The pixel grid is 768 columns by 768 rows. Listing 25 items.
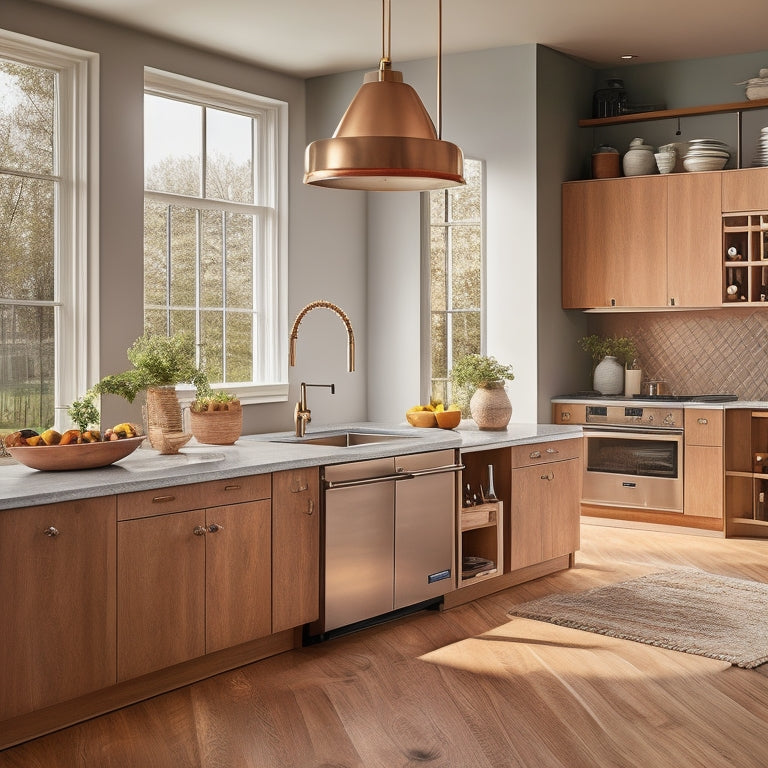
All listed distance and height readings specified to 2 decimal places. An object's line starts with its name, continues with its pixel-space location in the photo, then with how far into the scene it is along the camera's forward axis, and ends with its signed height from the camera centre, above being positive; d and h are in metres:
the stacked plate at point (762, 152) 6.66 +1.35
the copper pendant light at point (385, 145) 3.34 +0.70
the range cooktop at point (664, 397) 6.72 -0.24
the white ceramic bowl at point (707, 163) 6.80 +1.30
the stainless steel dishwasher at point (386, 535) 4.17 -0.73
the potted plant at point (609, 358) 7.18 +0.03
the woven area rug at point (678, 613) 4.22 -1.13
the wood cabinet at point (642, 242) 6.78 +0.80
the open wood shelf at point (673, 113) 6.75 +1.67
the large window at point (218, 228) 6.04 +0.82
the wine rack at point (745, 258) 6.67 +0.67
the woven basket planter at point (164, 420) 4.00 -0.23
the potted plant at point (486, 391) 5.39 -0.15
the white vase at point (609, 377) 7.17 -0.10
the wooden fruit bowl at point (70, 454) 3.46 -0.31
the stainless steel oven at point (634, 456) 6.68 -0.62
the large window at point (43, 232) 5.30 +0.68
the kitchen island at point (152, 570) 3.09 -0.69
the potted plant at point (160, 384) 3.97 -0.09
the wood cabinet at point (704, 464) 6.55 -0.65
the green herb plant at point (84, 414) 3.69 -0.19
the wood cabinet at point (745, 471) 6.59 -0.69
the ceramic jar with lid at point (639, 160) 7.04 +1.36
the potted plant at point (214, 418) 4.35 -0.24
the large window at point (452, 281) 7.05 +0.55
